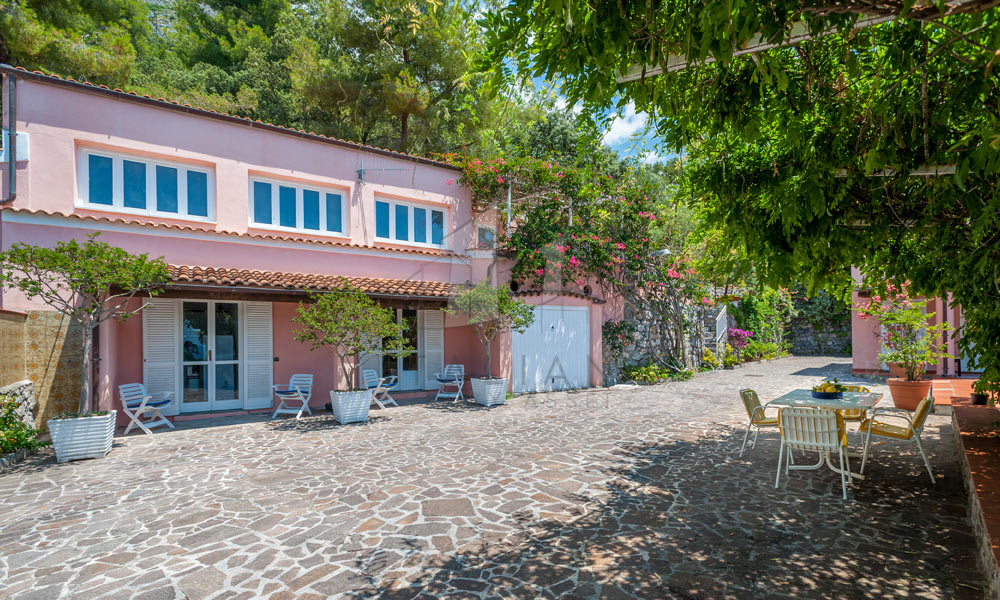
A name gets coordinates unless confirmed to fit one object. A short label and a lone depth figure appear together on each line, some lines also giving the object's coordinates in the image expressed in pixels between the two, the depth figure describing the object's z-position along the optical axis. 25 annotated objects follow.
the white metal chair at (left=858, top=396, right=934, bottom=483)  5.61
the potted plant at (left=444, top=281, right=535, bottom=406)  10.92
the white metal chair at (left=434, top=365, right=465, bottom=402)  11.95
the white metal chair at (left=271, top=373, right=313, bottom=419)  9.73
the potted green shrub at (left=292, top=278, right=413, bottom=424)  8.85
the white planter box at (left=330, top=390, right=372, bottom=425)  9.14
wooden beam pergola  1.96
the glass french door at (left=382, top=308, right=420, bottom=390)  12.41
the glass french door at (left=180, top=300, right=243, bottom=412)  9.76
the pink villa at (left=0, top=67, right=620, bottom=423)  8.37
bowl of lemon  6.28
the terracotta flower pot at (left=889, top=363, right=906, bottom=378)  13.80
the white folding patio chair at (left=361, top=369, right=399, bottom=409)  10.84
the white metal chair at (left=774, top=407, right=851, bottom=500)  5.17
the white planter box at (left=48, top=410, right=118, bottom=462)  6.71
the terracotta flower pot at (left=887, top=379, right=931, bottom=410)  9.61
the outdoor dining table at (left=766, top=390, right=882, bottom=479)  5.70
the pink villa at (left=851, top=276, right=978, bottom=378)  13.44
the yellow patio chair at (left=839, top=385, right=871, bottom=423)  6.11
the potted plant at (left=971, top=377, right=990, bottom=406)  4.91
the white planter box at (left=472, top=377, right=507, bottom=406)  11.02
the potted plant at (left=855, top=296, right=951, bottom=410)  9.59
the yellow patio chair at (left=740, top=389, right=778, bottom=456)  6.52
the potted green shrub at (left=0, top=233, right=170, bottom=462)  6.29
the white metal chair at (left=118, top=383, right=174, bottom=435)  8.27
